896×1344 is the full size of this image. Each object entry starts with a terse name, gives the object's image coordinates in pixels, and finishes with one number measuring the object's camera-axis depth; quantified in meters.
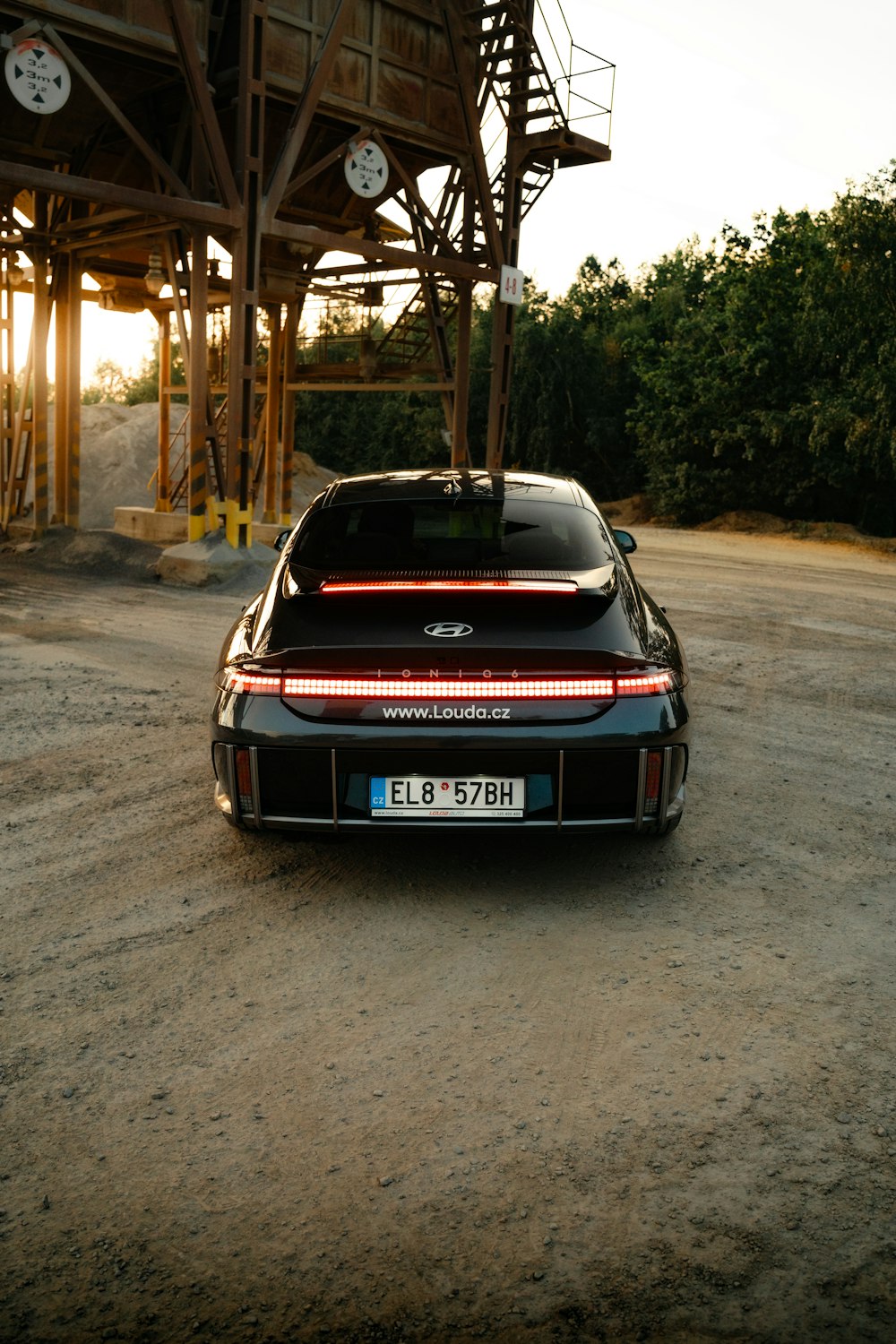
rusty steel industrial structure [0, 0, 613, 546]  12.74
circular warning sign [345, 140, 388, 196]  14.65
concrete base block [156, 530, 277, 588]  13.63
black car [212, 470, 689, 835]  3.70
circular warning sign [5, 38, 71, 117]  11.80
